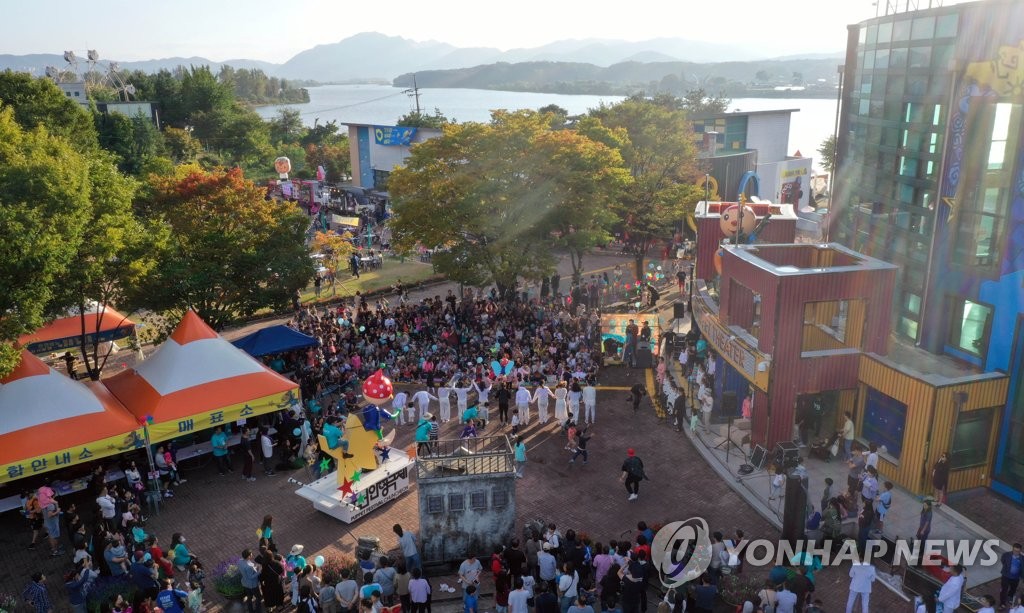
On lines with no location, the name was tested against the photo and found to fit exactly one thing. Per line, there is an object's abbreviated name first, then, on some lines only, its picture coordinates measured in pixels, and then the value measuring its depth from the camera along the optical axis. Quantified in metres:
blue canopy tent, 21.50
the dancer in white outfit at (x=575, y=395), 18.58
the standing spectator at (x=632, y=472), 15.24
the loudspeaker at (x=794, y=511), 12.91
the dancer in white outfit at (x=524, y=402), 18.73
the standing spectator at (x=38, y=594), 11.57
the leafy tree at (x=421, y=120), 61.09
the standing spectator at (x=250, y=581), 11.62
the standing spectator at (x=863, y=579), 11.09
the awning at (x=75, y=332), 21.20
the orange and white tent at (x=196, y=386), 16.17
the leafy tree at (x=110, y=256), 18.03
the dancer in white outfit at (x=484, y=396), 19.47
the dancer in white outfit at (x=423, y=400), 19.05
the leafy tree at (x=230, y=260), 21.06
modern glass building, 15.21
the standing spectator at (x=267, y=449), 17.19
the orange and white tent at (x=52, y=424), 14.35
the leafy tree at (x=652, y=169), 35.50
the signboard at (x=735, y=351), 16.73
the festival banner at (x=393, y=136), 57.47
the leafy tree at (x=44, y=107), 43.22
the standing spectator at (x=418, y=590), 10.92
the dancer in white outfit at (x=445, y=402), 19.61
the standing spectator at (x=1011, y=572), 11.34
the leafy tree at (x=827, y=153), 69.19
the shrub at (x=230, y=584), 11.86
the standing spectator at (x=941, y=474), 14.55
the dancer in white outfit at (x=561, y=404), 18.70
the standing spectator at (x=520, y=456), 16.95
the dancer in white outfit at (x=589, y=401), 18.78
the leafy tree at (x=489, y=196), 26.58
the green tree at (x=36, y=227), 15.14
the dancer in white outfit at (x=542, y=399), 19.41
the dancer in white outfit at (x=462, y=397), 19.52
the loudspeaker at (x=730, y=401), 18.64
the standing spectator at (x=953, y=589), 10.58
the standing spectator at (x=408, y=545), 12.20
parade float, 14.81
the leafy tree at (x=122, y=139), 55.88
